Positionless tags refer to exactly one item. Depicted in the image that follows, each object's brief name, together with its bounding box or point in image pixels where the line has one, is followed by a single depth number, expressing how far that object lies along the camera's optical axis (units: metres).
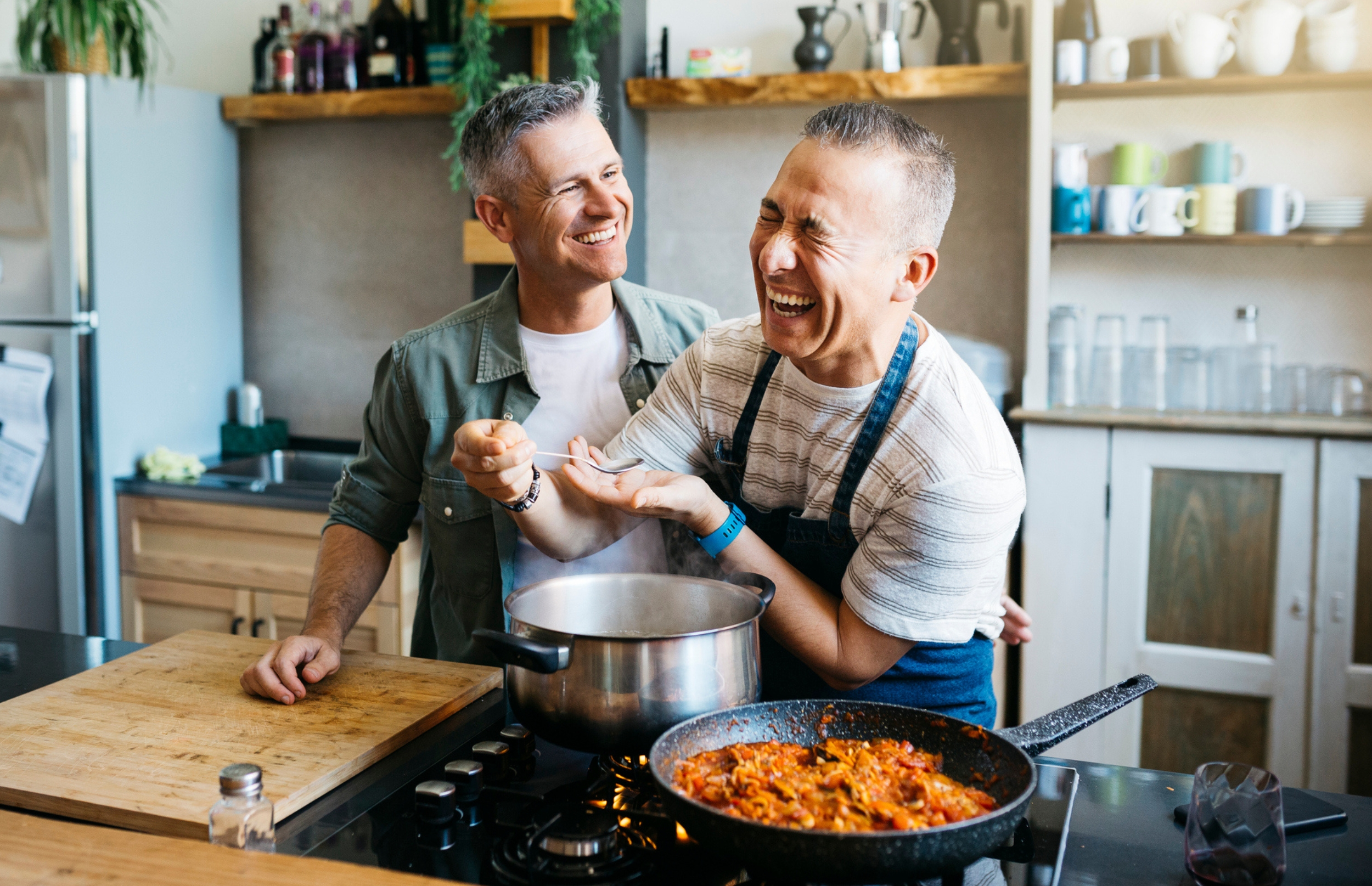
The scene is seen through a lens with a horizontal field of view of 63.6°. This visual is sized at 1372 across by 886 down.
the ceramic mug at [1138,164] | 2.91
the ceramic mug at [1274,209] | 2.76
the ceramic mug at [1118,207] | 2.86
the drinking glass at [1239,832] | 0.98
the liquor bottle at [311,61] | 3.54
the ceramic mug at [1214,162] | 2.87
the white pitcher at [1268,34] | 2.70
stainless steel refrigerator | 3.16
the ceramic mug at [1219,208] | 2.81
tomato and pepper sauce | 0.94
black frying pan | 0.85
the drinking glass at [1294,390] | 2.93
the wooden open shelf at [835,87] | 2.90
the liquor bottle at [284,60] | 3.56
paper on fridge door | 3.23
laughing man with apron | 1.28
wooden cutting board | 1.14
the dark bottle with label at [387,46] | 3.46
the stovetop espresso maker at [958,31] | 2.96
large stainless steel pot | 1.05
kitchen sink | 3.63
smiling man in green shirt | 1.74
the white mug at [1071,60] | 2.81
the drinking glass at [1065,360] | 2.97
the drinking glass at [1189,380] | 2.94
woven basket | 3.17
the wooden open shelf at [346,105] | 3.38
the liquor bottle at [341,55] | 3.51
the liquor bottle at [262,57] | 3.67
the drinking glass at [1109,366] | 2.98
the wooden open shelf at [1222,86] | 2.72
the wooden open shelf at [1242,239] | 2.76
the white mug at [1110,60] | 2.80
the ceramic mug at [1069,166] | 2.89
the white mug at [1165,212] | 2.83
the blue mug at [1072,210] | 2.87
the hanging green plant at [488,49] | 3.05
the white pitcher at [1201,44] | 2.74
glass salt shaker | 1.02
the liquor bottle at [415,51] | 3.47
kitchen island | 1.02
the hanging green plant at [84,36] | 3.12
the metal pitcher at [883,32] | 2.99
